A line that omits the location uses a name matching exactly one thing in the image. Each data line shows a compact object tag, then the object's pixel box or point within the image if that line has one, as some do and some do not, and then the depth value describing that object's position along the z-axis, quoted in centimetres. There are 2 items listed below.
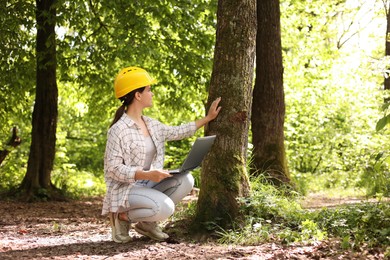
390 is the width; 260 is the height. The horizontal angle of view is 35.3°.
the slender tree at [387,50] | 1846
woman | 568
